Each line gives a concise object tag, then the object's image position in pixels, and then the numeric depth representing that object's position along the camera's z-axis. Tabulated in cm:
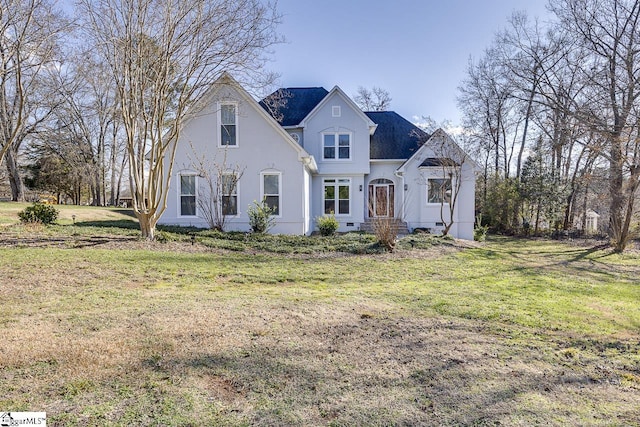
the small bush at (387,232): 1095
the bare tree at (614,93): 651
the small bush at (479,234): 1616
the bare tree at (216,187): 1417
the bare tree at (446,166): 1482
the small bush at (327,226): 1442
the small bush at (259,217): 1345
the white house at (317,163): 1452
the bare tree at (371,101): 3269
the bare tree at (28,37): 835
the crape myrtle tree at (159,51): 907
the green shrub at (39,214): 1153
